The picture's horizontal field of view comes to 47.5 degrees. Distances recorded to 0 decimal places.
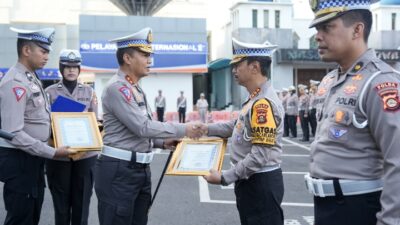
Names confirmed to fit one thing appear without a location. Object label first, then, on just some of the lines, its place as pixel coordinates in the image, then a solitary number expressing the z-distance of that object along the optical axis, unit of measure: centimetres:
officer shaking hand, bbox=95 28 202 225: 354
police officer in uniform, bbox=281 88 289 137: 1755
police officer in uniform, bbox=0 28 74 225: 375
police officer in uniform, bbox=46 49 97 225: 475
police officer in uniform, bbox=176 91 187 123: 2258
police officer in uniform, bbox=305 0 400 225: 219
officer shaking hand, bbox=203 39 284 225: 337
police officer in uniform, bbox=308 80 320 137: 1498
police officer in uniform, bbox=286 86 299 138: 1673
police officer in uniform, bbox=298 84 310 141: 1575
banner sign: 2419
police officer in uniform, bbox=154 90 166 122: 2186
